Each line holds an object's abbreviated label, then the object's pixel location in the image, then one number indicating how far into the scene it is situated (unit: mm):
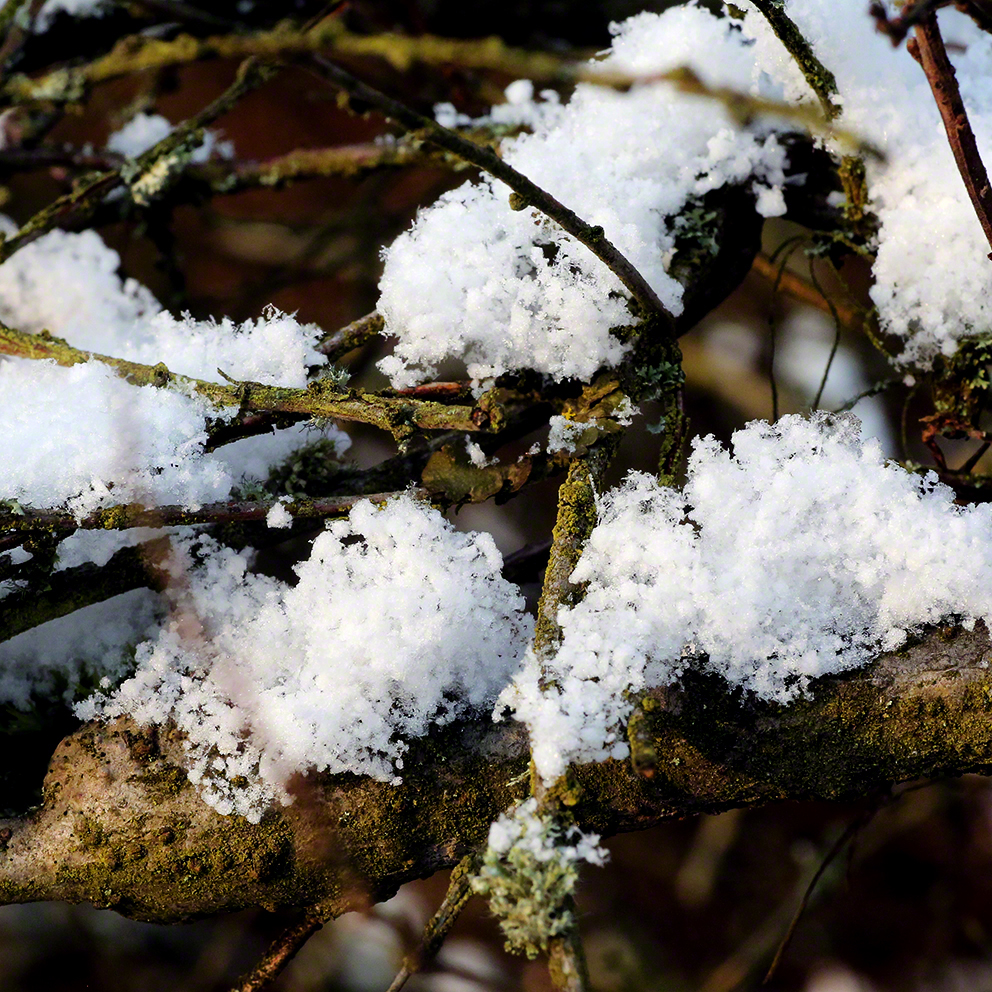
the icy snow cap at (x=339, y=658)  1840
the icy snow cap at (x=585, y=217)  1876
